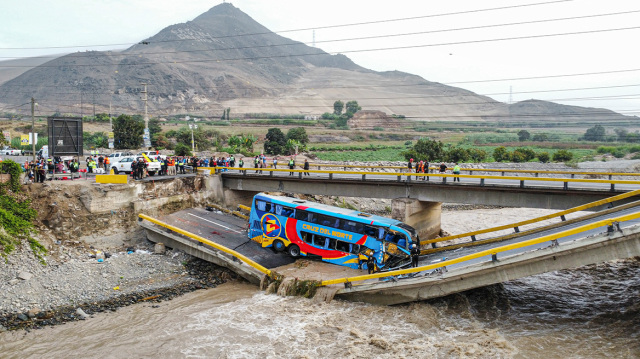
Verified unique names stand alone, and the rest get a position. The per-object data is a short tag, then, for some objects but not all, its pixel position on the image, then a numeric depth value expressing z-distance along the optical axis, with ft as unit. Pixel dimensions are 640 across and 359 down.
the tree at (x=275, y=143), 273.95
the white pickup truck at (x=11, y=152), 201.59
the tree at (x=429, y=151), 262.47
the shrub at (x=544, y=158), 281.33
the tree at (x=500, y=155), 280.84
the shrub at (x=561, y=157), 281.13
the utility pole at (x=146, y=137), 157.69
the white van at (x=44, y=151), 179.24
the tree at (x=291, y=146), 274.28
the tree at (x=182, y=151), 225.15
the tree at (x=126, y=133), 238.89
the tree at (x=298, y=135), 294.66
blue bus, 79.36
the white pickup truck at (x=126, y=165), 127.85
